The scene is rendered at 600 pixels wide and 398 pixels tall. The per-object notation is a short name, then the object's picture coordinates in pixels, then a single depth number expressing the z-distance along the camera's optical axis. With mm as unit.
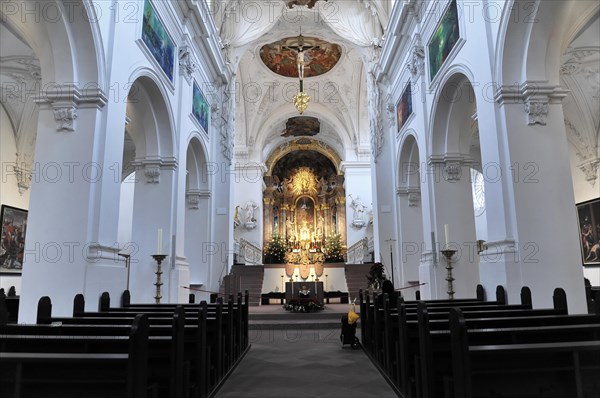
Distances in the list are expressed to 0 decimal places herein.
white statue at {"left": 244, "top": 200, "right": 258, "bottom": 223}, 22656
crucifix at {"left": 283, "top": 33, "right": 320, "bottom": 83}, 17109
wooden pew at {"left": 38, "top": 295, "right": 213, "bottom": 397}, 3480
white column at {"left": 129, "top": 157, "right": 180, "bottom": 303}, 8641
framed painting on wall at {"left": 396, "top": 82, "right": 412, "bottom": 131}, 11195
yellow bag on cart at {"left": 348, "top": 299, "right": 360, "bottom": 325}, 6779
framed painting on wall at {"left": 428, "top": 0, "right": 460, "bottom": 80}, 7810
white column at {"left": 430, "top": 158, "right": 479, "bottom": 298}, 8672
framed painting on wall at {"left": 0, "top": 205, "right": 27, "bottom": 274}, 11641
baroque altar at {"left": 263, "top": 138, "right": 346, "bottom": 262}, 25730
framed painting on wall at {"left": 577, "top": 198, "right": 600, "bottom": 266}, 12398
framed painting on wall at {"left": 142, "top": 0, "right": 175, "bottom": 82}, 7746
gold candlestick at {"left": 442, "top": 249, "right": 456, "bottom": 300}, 6740
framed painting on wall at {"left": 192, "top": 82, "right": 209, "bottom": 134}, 11230
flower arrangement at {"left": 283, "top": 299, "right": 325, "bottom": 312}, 11281
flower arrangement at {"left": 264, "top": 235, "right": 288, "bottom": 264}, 23641
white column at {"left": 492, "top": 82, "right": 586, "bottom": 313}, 5586
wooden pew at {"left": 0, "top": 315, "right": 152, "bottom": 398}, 2465
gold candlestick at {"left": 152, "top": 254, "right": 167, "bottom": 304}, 7113
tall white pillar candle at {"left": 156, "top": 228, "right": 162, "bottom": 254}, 7126
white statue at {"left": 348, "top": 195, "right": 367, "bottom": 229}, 22562
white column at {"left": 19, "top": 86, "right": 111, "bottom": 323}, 5418
